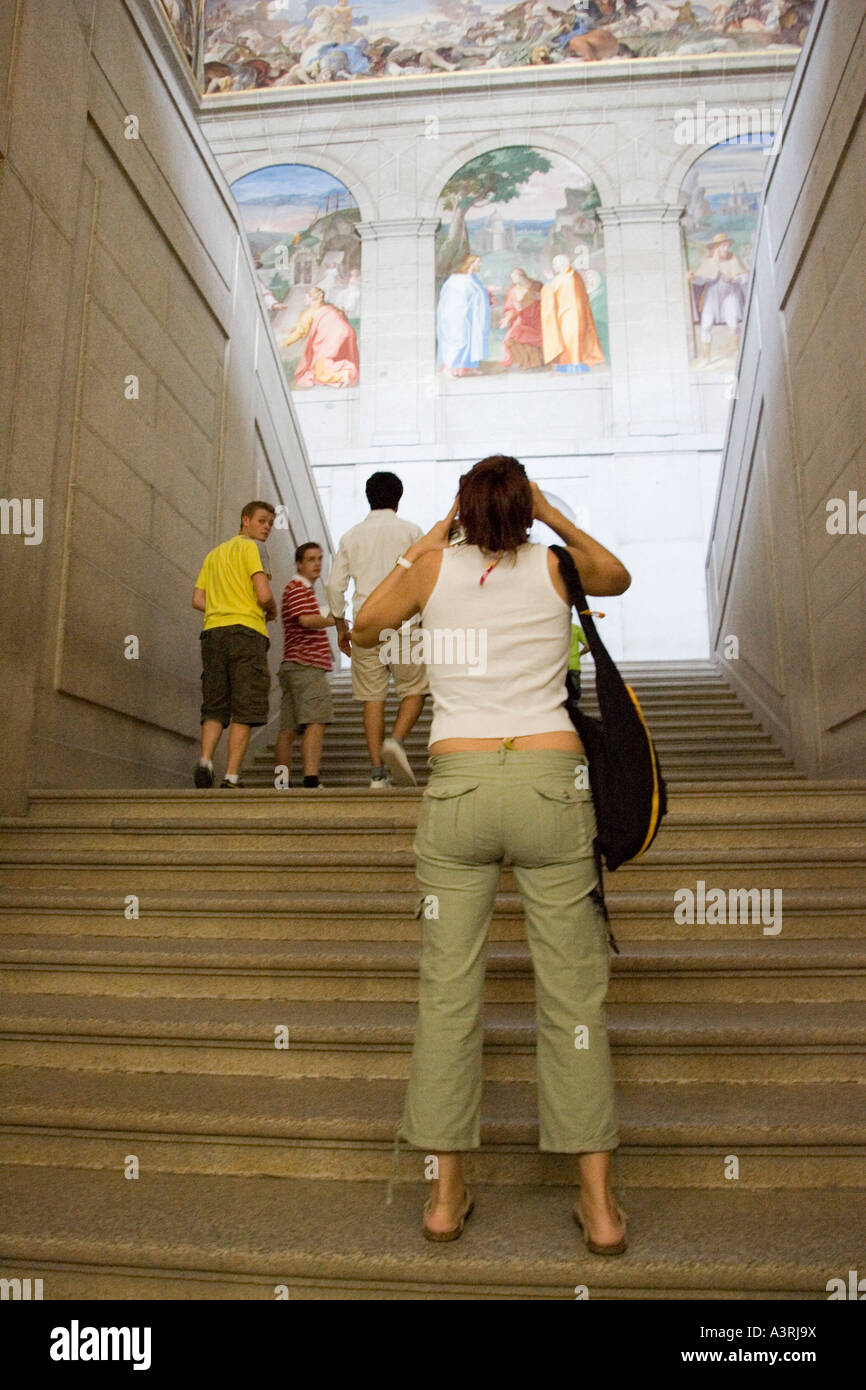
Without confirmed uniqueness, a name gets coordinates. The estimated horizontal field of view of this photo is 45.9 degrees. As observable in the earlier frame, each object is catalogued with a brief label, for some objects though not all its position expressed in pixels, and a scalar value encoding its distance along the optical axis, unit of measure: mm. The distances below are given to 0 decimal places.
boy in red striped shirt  5457
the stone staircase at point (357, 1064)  2066
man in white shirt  4938
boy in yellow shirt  5090
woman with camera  1979
